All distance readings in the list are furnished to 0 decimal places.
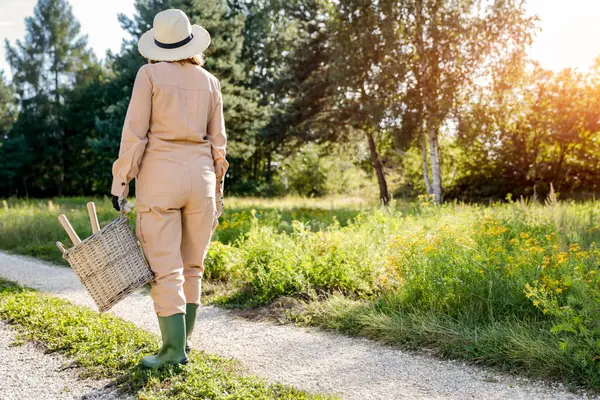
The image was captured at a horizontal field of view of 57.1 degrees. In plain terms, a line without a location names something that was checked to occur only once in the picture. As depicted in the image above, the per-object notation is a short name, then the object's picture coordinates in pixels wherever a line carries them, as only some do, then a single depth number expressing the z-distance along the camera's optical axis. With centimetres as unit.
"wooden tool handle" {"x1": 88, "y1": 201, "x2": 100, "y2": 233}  384
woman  370
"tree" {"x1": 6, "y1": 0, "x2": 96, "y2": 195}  3375
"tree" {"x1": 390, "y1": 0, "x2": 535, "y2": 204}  1655
